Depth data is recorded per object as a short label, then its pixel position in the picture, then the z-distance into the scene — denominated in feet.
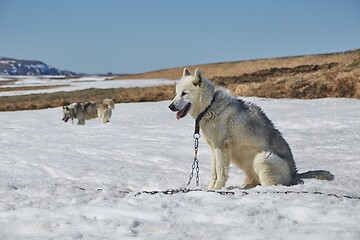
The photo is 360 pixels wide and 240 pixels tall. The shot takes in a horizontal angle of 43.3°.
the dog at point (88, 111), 68.89
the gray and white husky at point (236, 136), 20.15
